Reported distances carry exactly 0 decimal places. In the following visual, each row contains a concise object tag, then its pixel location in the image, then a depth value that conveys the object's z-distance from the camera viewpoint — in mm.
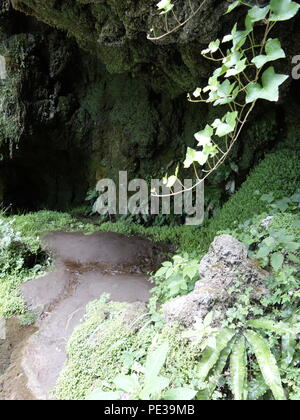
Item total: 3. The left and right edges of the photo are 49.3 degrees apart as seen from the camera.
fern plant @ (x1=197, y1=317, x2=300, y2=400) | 2314
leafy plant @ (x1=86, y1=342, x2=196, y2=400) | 2053
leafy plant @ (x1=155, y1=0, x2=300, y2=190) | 2053
